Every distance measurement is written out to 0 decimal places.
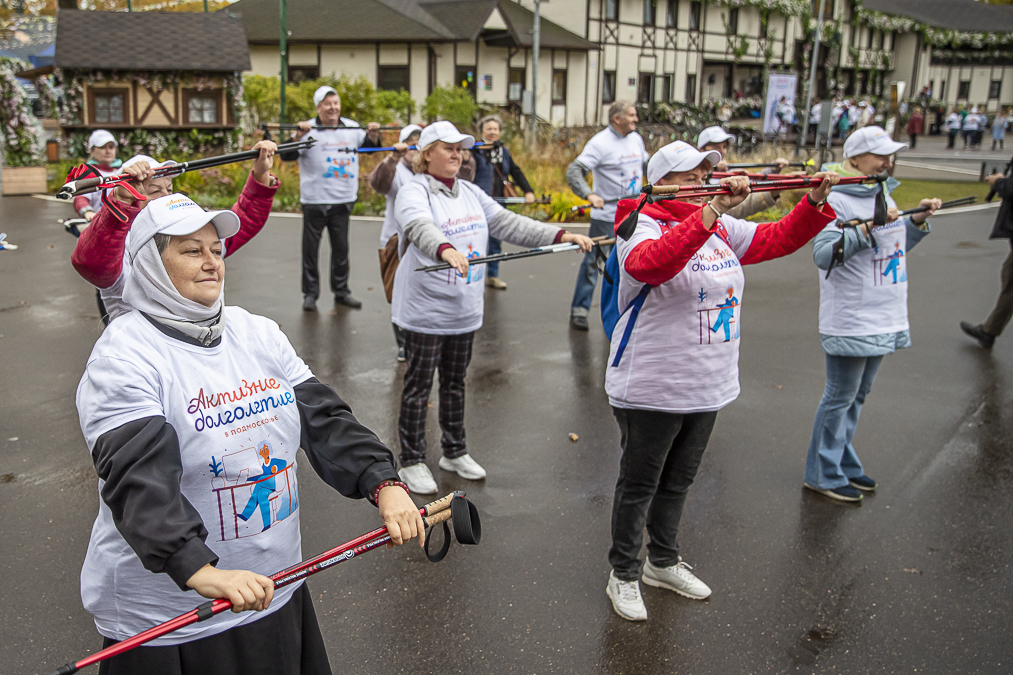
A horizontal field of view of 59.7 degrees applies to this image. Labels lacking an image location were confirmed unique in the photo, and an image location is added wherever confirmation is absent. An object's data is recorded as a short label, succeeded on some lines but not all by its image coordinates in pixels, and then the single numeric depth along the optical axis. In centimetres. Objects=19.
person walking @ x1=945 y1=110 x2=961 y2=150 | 3531
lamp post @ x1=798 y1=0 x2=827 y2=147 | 2445
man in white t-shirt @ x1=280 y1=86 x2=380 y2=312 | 870
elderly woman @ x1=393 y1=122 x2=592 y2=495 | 480
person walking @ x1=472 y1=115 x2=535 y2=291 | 907
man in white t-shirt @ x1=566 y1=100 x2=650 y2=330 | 852
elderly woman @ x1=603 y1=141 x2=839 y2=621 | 367
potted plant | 1705
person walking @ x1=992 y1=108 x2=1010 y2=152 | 3512
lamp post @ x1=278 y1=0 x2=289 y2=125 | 1998
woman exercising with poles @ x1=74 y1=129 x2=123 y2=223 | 655
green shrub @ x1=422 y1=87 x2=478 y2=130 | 2430
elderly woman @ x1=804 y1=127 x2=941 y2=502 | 477
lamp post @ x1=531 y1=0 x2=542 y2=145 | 2033
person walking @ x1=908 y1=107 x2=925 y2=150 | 3466
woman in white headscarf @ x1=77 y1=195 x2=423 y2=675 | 202
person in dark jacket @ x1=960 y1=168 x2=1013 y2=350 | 808
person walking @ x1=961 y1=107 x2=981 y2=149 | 3528
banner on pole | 2250
